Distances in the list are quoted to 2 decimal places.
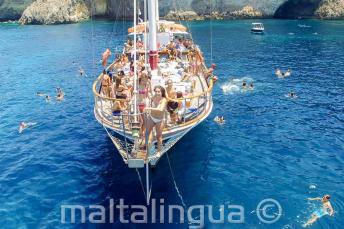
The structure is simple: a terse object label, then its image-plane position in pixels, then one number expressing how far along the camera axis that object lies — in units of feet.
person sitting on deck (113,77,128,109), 62.59
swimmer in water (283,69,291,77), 137.39
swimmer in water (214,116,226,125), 93.25
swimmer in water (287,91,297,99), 111.88
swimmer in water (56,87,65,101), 114.11
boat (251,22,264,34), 239.50
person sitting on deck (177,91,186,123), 62.23
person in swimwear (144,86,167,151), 52.16
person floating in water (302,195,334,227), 55.98
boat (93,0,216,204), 54.90
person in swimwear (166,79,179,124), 60.95
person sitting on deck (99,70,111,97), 68.85
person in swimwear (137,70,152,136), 60.80
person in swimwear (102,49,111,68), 84.62
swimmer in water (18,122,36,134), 92.43
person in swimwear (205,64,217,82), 85.35
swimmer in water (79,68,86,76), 146.01
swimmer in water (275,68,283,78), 136.44
